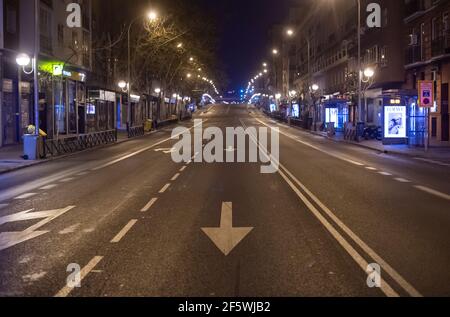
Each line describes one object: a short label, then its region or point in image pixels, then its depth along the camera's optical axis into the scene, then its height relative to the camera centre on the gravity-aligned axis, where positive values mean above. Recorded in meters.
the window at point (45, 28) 39.78 +6.18
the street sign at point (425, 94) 30.64 +1.50
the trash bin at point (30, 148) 27.00 -0.94
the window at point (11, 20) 36.14 +6.07
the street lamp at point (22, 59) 28.33 +2.95
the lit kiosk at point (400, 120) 36.28 +0.31
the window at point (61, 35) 43.38 +6.21
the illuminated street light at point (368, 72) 46.84 +3.93
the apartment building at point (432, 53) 39.66 +4.79
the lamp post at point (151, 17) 44.09 +7.78
